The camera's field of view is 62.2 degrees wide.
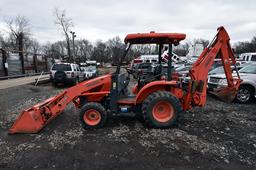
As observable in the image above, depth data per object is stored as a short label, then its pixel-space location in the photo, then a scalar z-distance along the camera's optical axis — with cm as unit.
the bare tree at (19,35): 4862
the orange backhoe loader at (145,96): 518
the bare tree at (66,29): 3654
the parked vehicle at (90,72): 2028
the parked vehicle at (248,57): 1888
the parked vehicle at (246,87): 844
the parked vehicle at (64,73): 1461
